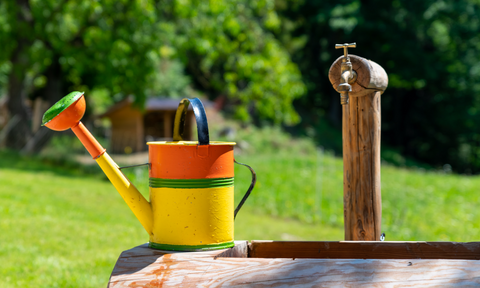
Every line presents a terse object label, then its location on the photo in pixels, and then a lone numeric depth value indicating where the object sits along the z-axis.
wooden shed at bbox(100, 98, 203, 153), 20.63
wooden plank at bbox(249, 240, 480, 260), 2.06
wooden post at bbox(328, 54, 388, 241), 2.50
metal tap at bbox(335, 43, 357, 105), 2.18
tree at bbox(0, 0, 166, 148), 12.19
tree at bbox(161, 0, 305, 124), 12.30
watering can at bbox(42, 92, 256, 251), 1.92
